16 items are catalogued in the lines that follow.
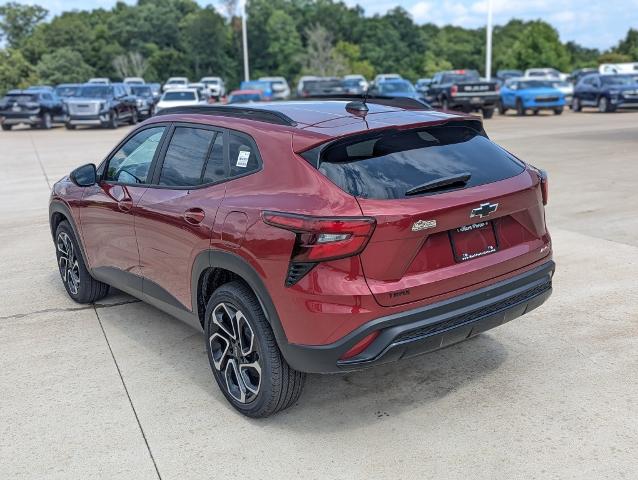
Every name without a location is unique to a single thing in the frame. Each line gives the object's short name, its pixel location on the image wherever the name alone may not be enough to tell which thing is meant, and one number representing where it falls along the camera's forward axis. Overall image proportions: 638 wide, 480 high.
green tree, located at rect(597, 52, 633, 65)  58.06
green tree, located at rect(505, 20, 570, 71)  59.66
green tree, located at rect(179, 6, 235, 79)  85.50
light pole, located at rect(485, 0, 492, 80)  39.76
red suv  3.29
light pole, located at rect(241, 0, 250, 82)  49.50
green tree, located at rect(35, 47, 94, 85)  70.69
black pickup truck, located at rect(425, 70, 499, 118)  26.52
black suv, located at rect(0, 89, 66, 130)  28.52
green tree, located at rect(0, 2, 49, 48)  94.19
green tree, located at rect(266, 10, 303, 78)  84.50
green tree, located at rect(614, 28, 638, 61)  61.50
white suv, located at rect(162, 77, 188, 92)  49.04
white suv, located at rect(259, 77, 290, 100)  41.03
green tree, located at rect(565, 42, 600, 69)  67.81
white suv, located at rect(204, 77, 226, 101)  45.53
